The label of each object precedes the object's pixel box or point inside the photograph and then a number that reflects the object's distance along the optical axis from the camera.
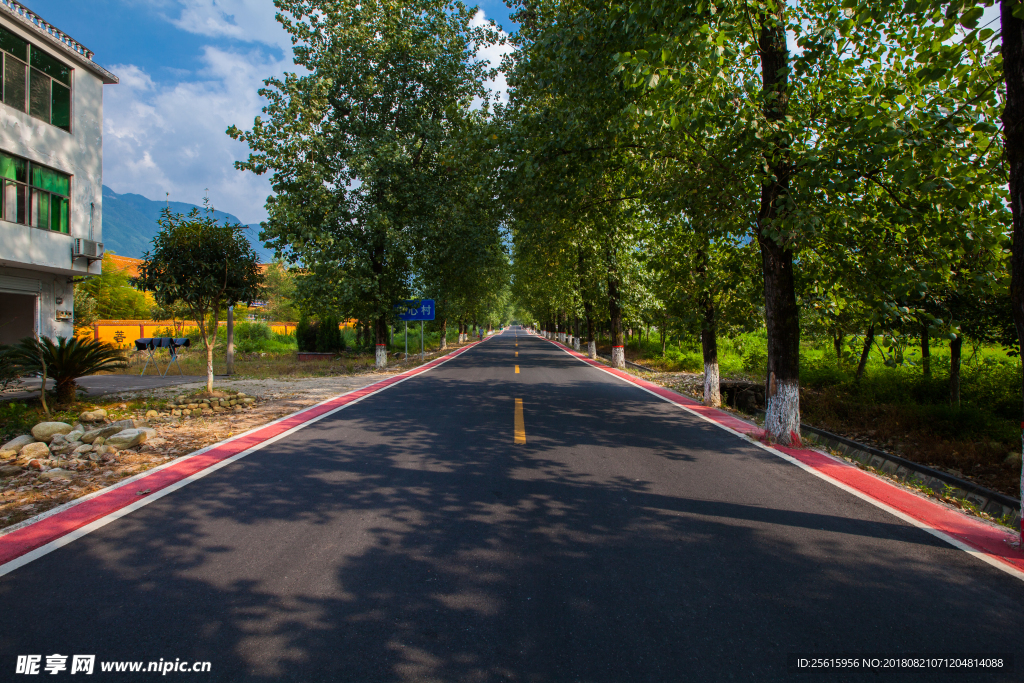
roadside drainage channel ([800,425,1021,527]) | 5.51
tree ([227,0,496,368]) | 17.61
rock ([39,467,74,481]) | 5.31
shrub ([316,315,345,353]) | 28.05
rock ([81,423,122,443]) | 6.56
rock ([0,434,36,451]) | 6.05
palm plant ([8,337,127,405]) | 8.57
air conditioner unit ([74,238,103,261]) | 15.17
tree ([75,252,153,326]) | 39.44
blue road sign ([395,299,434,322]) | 20.23
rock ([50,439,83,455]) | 6.24
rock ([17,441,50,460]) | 5.88
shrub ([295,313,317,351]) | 28.64
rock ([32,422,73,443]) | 6.57
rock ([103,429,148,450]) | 6.45
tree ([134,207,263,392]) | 10.01
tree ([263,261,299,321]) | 66.06
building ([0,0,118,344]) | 13.41
